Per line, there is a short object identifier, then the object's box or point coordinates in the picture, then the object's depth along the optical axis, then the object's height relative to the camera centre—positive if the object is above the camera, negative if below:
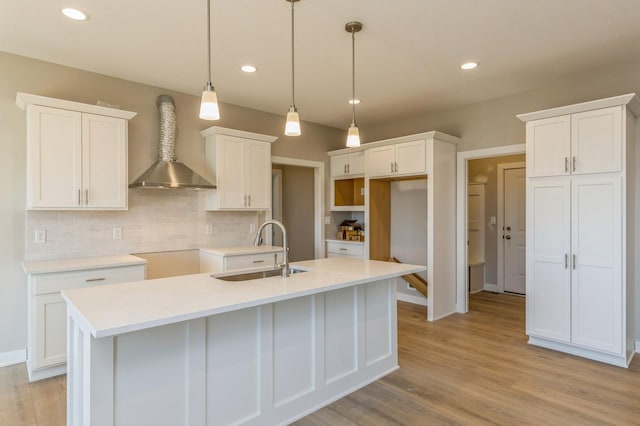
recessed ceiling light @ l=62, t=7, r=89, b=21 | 2.48 +1.38
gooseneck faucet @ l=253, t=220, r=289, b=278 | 2.49 -0.31
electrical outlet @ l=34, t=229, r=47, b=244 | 3.24 -0.20
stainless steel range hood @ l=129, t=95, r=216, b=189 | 3.65 +0.51
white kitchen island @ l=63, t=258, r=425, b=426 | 1.64 -0.74
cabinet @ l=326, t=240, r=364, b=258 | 5.32 -0.52
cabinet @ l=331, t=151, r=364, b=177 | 5.37 +0.74
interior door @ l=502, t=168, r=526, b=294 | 5.79 -0.28
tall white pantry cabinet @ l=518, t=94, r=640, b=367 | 3.08 -0.14
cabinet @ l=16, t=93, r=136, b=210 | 3.01 +0.52
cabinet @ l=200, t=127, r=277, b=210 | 4.15 +0.54
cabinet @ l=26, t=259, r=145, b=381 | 2.83 -0.83
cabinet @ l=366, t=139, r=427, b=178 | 4.53 +0.71
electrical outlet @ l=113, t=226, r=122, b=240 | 3.68 -0.19
